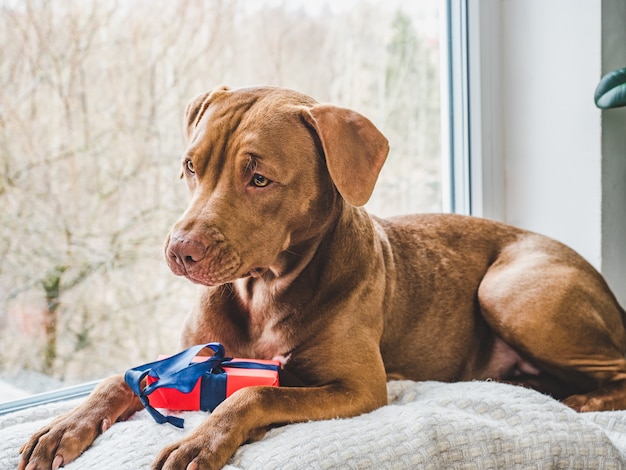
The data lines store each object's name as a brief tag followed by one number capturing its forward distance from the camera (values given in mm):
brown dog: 916
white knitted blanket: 854
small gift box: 927
